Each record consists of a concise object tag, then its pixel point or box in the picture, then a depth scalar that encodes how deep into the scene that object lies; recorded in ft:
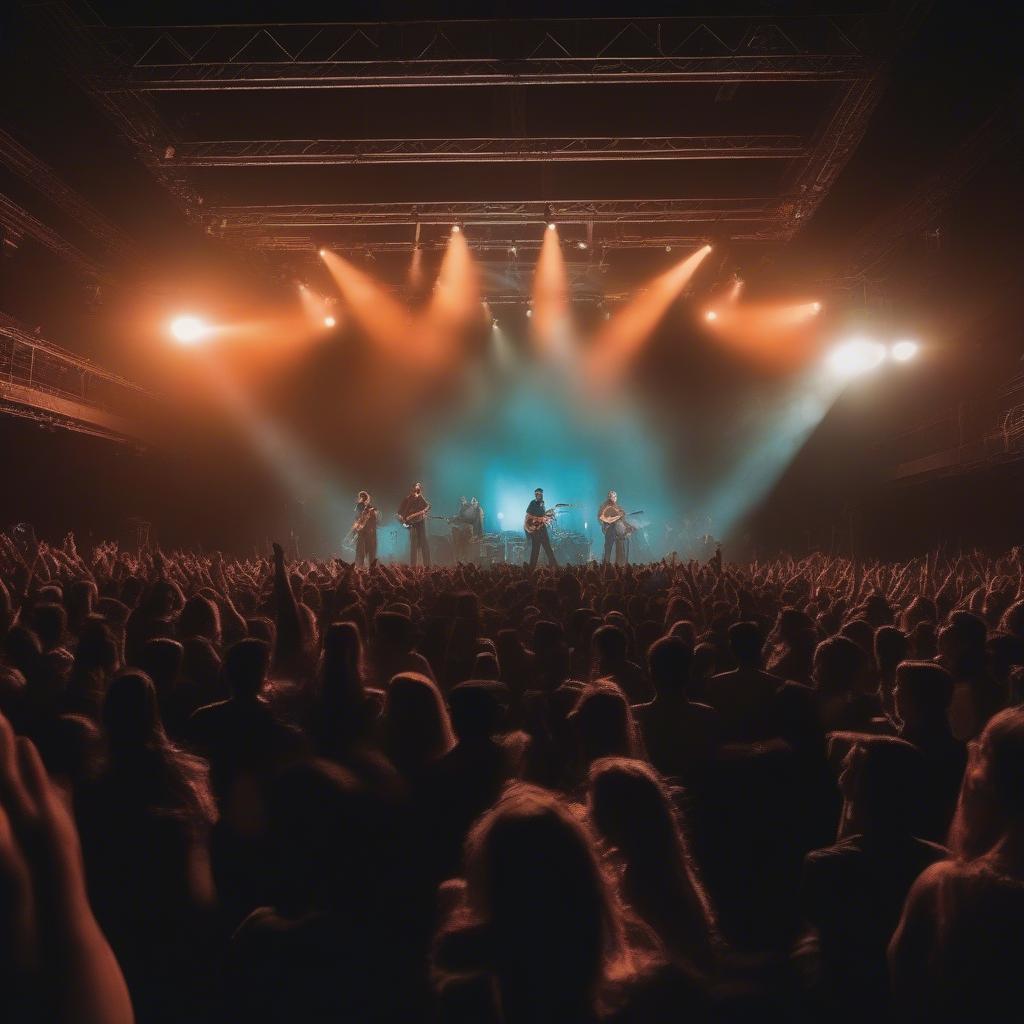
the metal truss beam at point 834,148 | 37.09
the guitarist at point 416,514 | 58.08
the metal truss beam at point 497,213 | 49.75
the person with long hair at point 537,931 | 3.58
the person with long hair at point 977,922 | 3.85
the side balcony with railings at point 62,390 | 42.19
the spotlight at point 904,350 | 57.50
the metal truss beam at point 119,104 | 31.55
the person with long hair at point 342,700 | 8.07
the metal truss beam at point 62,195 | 37.19
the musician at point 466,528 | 70.03
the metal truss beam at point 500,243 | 54.08
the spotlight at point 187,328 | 58.39
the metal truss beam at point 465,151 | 41.45
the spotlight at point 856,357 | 59.68
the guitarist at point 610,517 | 59.31
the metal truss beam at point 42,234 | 41.01
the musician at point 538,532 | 57.36
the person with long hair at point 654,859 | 4.42
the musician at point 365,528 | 55.06
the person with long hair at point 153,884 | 6.07
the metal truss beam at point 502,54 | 33.37
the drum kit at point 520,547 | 71.67
